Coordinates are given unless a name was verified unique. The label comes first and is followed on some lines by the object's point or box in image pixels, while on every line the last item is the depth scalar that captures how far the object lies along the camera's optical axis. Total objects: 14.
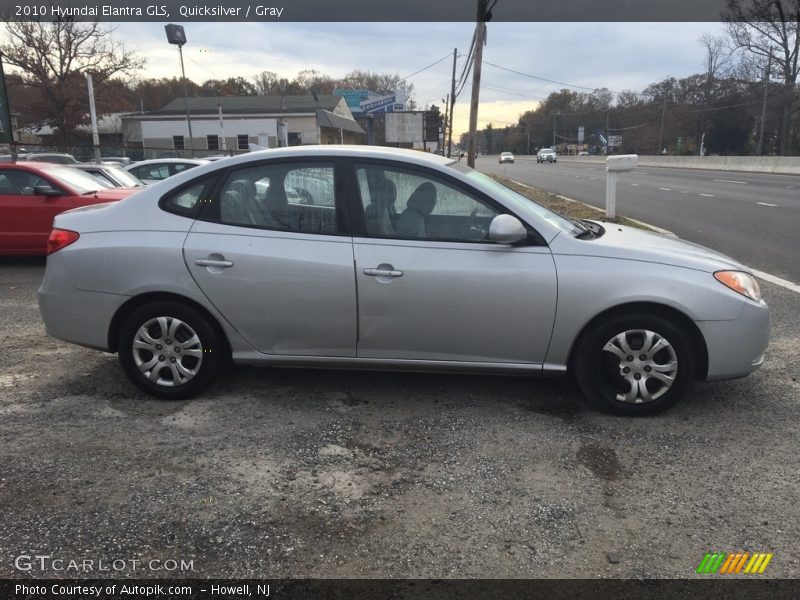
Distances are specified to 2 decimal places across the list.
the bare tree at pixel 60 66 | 47.22
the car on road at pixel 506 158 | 74.75
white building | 51.47
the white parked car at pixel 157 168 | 14.27
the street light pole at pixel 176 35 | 32.75
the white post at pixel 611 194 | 11.51
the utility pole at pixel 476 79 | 20.88
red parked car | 8.12
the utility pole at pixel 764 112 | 47.61
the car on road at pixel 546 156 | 69.25
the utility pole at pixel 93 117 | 31.35
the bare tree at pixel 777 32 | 49.09
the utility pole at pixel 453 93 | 52.51
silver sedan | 3.63
